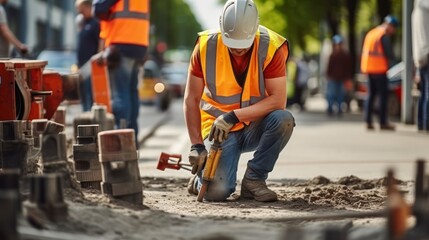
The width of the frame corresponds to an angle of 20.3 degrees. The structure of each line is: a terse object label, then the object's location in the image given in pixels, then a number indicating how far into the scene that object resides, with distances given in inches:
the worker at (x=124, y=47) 511.5
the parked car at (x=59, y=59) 1049.5
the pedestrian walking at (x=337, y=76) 1114.1
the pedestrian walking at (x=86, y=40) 631.8
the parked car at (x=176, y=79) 1947.5
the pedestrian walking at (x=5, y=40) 599.5
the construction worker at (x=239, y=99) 337.1
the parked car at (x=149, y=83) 1481.3
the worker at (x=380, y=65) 781.3
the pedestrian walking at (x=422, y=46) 671.1
